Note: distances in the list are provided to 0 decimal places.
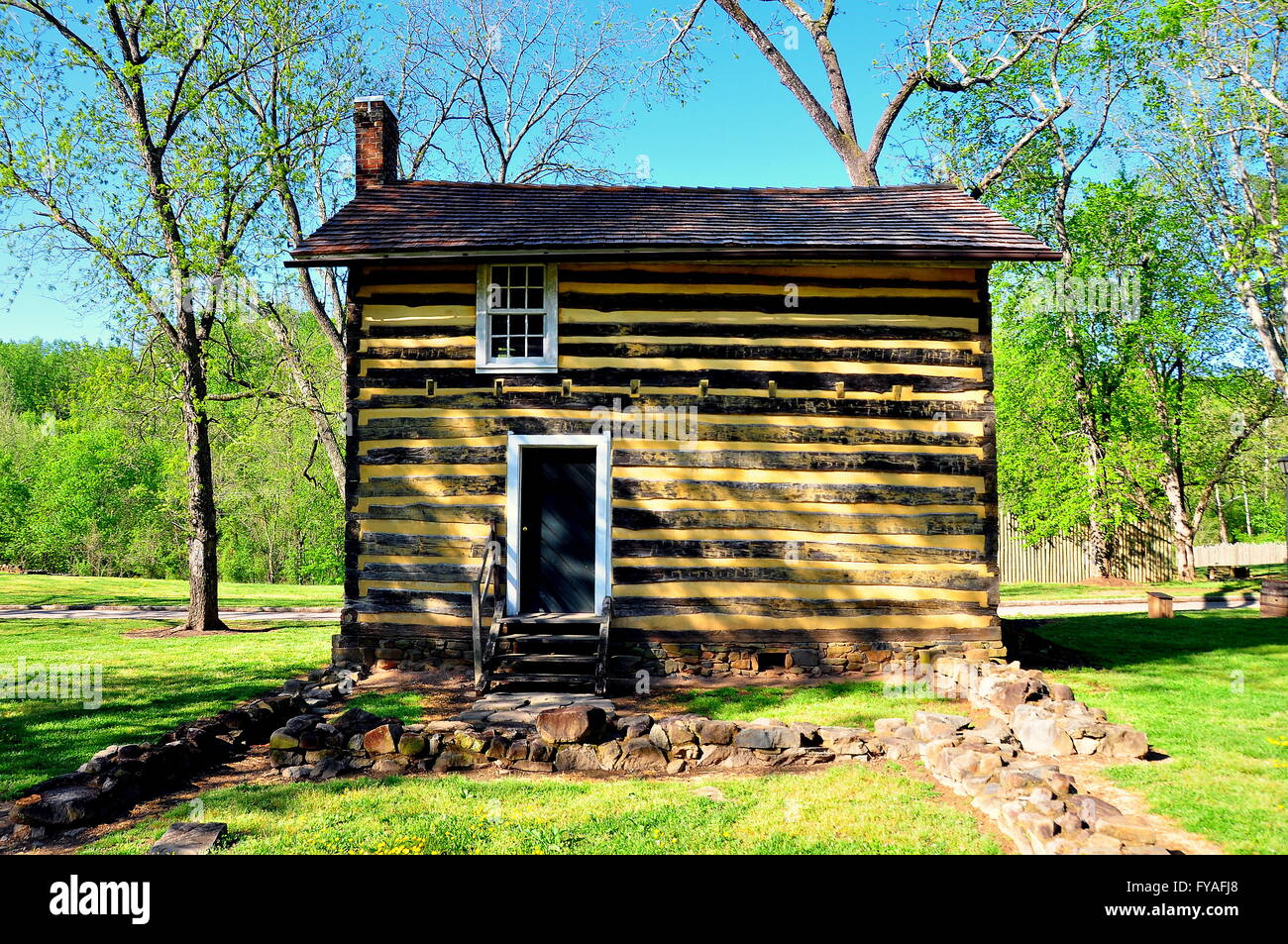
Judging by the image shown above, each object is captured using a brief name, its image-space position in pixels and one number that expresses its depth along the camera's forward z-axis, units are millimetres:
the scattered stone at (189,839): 4660
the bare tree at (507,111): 22484
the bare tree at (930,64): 19734
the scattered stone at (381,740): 6801
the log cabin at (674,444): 10375
